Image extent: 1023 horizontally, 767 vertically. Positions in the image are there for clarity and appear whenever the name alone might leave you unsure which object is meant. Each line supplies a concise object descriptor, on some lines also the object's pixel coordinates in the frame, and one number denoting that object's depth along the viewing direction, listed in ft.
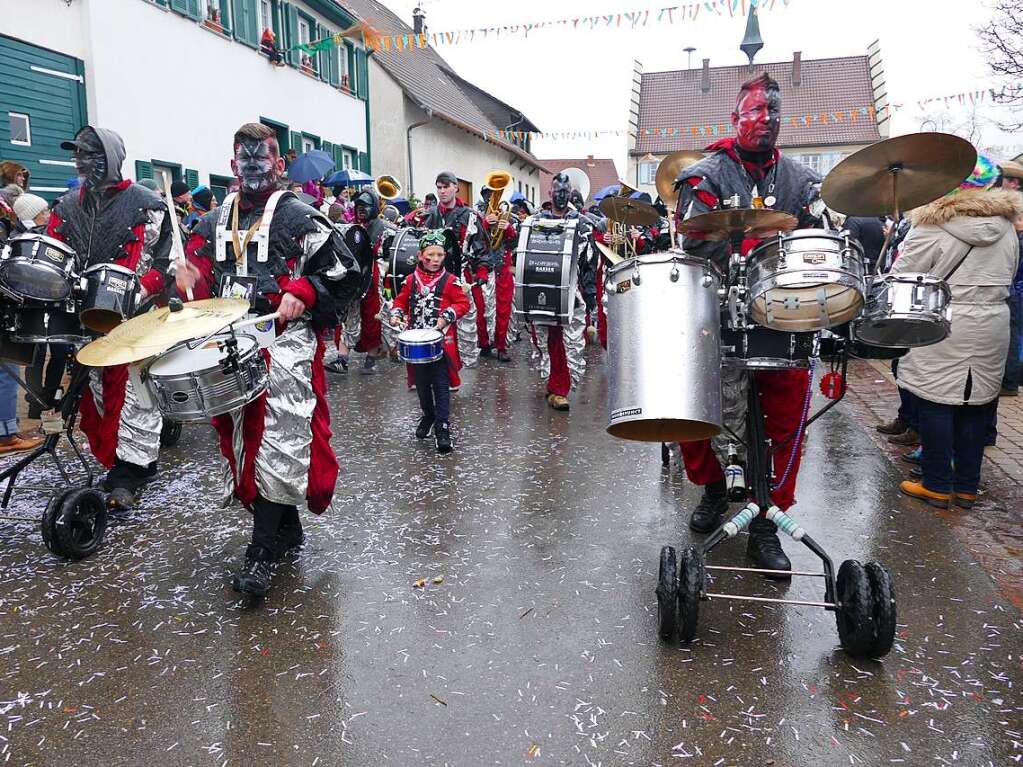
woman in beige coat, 14.08
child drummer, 19.70
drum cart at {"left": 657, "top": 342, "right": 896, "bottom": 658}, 9.09
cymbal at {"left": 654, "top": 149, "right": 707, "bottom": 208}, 13.86
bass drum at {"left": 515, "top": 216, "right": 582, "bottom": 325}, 21.83
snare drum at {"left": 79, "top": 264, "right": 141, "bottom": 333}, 12.67
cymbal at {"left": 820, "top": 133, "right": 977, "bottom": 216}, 9.12
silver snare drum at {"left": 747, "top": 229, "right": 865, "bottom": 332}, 9.04
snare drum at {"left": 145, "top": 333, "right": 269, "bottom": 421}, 9.68
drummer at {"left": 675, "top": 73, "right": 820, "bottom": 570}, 11.35
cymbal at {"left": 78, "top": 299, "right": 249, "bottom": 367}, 9.17
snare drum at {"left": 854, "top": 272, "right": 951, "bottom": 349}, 9.71
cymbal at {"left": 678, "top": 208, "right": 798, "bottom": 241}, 9.04
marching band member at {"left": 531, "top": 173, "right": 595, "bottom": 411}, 23.48
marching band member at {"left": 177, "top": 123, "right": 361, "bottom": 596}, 11.19
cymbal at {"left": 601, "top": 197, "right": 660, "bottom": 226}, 13.47
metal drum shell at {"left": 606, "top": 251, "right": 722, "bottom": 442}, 9.18
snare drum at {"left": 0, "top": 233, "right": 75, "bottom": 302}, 12.03
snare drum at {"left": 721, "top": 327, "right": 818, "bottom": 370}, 10.19
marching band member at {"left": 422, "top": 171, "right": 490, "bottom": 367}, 26.05
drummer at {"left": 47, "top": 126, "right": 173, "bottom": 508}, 14.12
